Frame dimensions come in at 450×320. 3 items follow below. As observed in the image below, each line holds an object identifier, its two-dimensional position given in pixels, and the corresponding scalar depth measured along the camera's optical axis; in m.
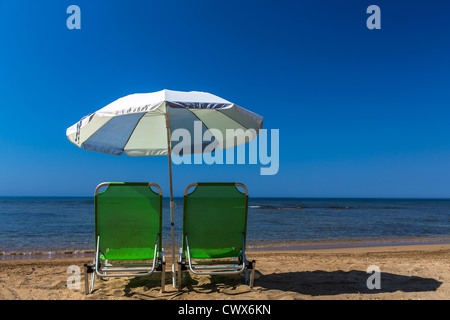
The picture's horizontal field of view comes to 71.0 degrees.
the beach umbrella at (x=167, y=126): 3.42
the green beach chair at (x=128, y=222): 3.78
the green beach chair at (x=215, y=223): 3.84
